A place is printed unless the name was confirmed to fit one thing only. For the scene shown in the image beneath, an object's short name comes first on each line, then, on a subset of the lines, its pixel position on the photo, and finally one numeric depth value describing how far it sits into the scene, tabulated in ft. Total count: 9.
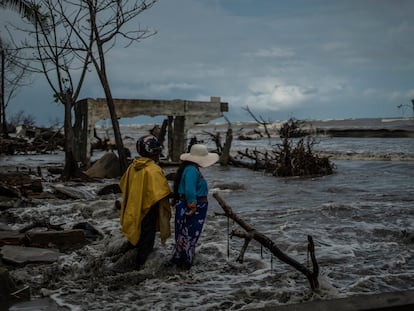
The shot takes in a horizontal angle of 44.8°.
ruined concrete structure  56.80
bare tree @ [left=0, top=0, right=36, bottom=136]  53.36
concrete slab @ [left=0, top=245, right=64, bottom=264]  18.71
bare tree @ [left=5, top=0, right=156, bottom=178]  46.32
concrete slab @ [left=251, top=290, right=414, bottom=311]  9.72
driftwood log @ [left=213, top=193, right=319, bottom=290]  14.25
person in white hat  17.87
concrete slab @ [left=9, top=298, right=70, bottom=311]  13.79
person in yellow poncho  17.48
